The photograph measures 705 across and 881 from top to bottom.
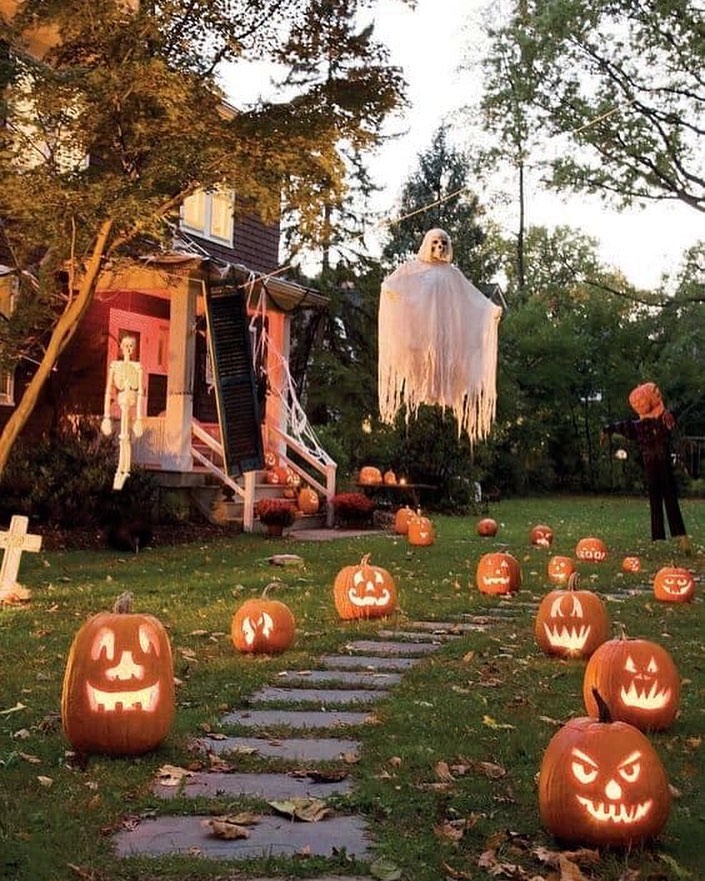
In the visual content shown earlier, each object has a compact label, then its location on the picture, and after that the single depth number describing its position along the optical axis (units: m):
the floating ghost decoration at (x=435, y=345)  8.57
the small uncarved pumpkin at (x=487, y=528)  15.38
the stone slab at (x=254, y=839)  3.11
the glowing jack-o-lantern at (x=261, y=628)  6.03
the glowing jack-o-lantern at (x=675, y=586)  8.63
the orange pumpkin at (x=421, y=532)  13.45
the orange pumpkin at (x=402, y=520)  15.55
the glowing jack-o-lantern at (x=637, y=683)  4.61
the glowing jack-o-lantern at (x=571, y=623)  6.07
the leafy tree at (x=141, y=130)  9.27
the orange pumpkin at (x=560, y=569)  9.71
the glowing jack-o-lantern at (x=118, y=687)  4.10
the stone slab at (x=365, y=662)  5.91
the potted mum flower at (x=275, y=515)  14.09
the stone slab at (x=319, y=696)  5.05
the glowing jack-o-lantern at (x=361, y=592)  7.34
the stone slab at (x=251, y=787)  3.66
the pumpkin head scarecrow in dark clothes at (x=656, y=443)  11.73
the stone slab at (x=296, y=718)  4.62
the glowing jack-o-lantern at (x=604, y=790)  3.29
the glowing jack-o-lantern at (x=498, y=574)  8.84
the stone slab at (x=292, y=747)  4.16
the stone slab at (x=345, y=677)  5.48
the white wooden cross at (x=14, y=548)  7.95
